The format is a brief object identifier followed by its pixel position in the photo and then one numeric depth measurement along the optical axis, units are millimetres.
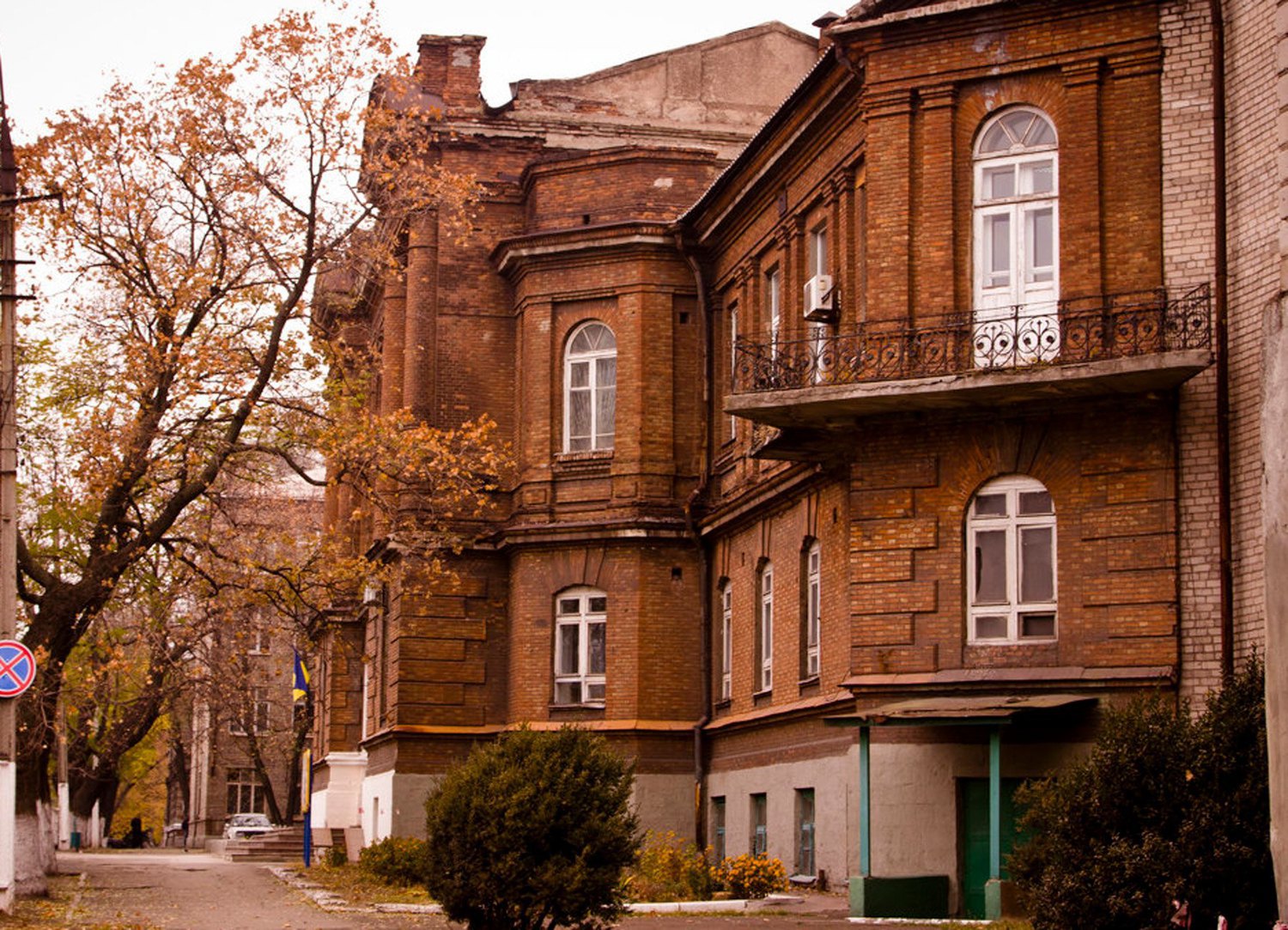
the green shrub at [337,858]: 34500
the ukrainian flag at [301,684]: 36188
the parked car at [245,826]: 58219
